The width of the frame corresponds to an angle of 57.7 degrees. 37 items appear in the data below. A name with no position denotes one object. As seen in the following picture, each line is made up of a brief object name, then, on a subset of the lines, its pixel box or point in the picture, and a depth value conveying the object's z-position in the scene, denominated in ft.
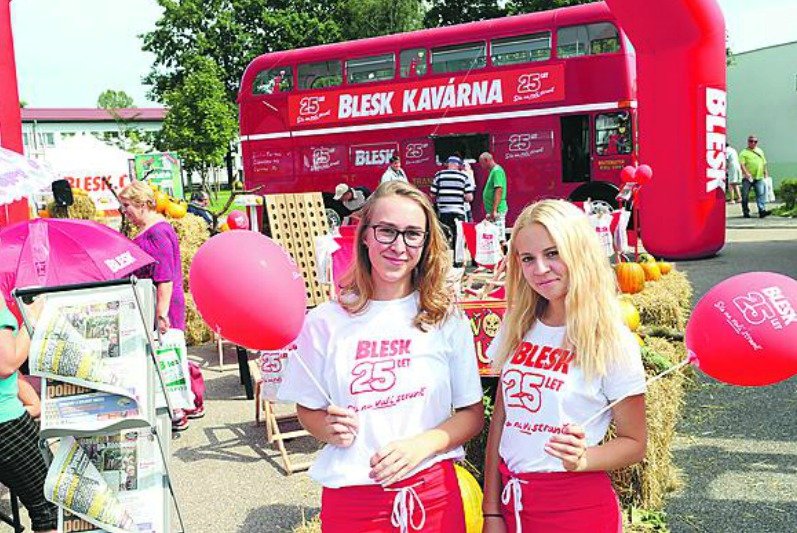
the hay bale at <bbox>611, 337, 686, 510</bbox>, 11.82
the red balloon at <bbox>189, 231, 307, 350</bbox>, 6.96
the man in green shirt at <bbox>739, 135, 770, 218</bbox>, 54.19
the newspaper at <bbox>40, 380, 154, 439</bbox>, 8.52
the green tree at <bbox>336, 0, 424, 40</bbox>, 133.18
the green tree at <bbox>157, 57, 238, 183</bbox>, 117.50
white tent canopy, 80.80
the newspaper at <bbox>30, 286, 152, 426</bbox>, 8.50
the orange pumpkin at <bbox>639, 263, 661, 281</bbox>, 22.33
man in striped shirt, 38.17
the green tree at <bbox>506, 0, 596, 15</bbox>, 98.41
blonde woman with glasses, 6.32
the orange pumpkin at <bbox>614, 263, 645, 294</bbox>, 20.04
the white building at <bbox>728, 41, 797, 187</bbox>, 91.97
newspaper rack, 8.54
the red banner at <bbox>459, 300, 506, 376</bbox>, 12.91
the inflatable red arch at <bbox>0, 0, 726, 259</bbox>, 30.25
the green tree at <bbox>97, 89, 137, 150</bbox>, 340.80
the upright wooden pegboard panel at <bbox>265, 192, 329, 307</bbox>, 20.72
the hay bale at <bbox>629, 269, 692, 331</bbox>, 18.78
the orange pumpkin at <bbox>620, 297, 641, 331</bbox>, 15.06
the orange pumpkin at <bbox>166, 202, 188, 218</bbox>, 31.82
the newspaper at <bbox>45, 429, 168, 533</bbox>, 8.70
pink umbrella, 11.10
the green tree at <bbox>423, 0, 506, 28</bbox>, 108.68
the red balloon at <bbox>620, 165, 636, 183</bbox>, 27.61
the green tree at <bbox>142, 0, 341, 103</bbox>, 129.18
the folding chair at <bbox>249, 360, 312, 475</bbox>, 15.14
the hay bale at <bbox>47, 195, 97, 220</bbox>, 37.63
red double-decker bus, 43.21
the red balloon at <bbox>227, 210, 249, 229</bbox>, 23.20
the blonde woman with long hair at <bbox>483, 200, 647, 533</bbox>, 6.30
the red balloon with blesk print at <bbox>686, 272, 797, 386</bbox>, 6.73
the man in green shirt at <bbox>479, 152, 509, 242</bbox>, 38.01
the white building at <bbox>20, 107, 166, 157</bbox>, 254.06
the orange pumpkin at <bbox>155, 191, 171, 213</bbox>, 31.77
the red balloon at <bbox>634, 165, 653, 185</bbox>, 27.55
